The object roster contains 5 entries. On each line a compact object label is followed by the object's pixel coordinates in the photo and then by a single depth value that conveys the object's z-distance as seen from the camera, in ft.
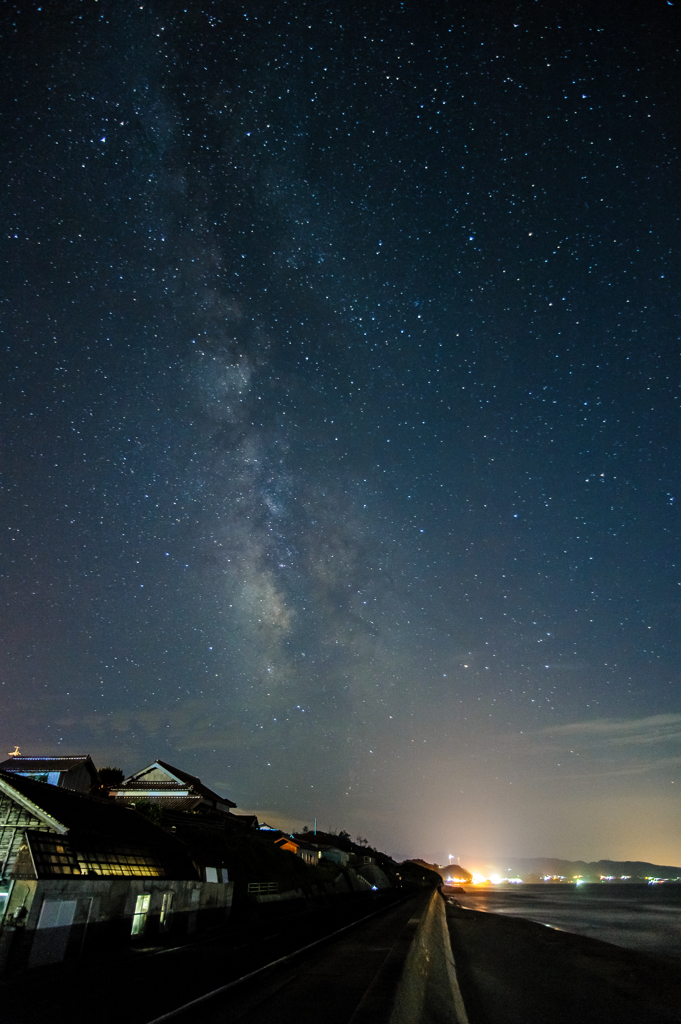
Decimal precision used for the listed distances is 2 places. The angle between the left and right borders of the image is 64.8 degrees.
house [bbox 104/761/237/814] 174.19
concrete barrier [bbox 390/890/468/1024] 45.61
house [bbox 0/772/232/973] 56.34
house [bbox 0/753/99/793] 155.94
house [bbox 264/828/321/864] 242.58
